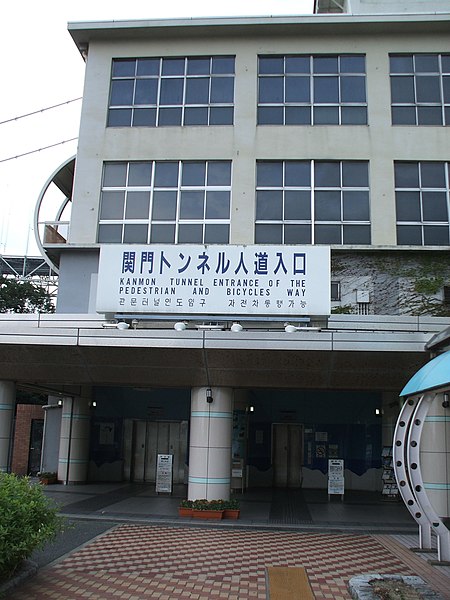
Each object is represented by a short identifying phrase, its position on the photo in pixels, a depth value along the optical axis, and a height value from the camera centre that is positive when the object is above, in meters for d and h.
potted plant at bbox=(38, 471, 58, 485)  20.68 -1.49
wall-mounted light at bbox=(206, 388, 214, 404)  14.74 +0.98
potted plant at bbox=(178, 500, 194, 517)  14.20 -1.65
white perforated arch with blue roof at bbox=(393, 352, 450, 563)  9.68 -0.14
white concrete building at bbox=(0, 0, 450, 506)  19.70 +8.36
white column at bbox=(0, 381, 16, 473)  15.44 +0.39
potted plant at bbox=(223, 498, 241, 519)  14.10 -1.66
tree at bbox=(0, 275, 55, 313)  39.72 +8.79
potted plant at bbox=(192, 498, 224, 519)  13.90 -1.61
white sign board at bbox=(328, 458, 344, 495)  18.17 -1.08
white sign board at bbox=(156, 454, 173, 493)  18.38 -1.18
